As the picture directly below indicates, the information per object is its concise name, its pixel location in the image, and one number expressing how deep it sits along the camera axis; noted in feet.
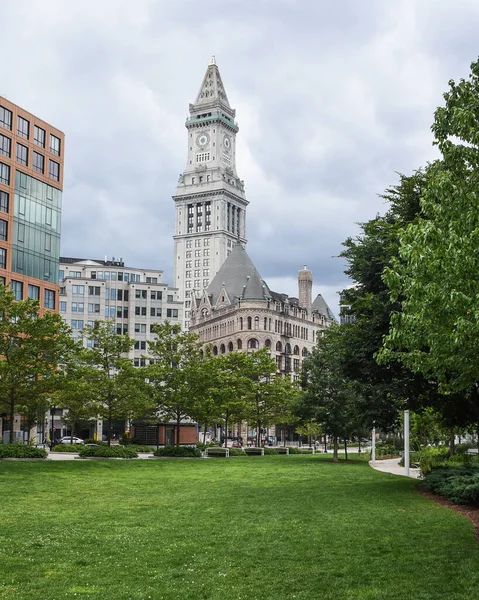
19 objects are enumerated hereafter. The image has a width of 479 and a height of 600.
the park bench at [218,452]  198.39
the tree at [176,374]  196.85
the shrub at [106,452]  167.12
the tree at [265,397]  248.73
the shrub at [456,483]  77.00
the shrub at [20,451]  143.17
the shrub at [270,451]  234.83
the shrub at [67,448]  198.51
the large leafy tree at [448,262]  45.44
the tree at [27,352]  143.54
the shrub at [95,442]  227.57
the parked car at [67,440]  311.68
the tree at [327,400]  185.88
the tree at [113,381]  189.98
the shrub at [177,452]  184.60
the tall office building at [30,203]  244.42
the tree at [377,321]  96.43
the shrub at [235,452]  213.87
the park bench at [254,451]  221.66
